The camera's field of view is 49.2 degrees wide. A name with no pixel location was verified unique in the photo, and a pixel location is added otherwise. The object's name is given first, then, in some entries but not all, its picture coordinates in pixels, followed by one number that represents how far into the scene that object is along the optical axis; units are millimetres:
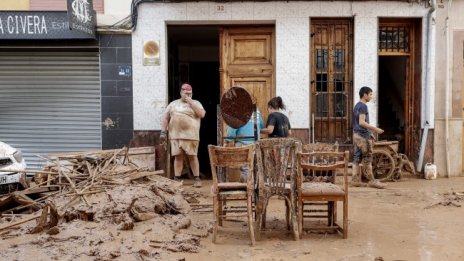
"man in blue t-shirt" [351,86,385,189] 9172
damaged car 7395
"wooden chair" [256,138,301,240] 5836
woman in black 8305
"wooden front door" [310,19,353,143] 10773
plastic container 10569
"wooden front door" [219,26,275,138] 10898
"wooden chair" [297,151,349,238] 5754
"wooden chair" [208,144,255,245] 5645
